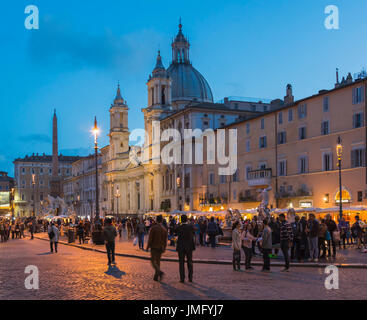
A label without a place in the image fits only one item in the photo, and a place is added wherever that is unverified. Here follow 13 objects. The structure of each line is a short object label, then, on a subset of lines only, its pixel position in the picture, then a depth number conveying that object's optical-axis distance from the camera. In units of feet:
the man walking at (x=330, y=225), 70.75
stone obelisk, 240.53
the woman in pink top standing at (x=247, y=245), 53.42
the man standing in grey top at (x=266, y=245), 51.65
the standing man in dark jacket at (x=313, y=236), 62.49
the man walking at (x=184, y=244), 44.57
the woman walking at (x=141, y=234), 87.45
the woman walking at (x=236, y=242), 52.47
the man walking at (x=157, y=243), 45.57
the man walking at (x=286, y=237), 51.67
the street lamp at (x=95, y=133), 103.70
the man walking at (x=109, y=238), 59.65
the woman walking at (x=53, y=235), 88.33
